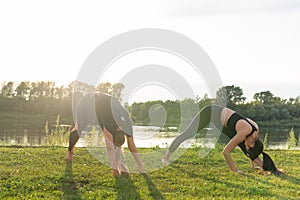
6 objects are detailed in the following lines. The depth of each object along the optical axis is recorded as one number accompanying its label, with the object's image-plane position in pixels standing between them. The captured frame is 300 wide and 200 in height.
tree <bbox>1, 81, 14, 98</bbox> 48.47
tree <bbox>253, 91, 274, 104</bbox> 48.34
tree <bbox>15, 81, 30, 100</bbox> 47.80
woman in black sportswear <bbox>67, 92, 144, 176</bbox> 7.34
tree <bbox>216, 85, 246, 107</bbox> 41.47
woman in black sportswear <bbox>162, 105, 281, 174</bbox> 7.93
